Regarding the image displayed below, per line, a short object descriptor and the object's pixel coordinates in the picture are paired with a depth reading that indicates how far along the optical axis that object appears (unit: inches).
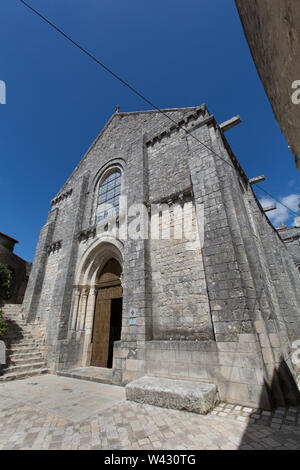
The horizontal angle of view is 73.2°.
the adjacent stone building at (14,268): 594.9
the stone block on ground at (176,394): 134.3
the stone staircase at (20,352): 252.8
